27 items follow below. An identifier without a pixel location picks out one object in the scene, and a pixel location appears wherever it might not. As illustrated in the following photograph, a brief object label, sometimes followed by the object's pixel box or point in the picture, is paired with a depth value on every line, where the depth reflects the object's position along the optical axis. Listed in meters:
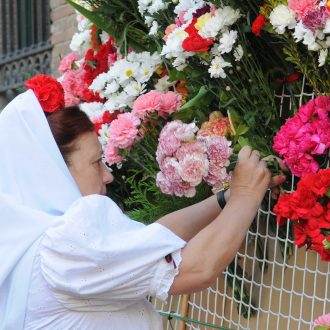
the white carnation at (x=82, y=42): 4.12
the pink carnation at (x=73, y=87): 4.14
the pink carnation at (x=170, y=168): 2.52
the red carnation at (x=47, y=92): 2.72
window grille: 7.87
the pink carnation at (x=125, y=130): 3.32
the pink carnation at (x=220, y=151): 2.47
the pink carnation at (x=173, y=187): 2.64
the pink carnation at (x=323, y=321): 2.32
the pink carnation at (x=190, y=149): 2.49
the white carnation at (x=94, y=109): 3.86
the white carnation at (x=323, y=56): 2.48
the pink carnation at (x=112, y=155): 3.45
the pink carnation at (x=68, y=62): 4.28
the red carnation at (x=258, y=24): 2.68
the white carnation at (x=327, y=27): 2.40
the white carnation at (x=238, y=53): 2.83
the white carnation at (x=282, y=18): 2.55
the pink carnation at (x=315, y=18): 2.41
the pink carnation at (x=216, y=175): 2.49
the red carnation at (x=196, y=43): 2.84
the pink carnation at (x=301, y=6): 2.49
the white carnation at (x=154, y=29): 3.31
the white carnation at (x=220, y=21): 2.80
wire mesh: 2.94
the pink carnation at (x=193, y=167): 2.47
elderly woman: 2.19
